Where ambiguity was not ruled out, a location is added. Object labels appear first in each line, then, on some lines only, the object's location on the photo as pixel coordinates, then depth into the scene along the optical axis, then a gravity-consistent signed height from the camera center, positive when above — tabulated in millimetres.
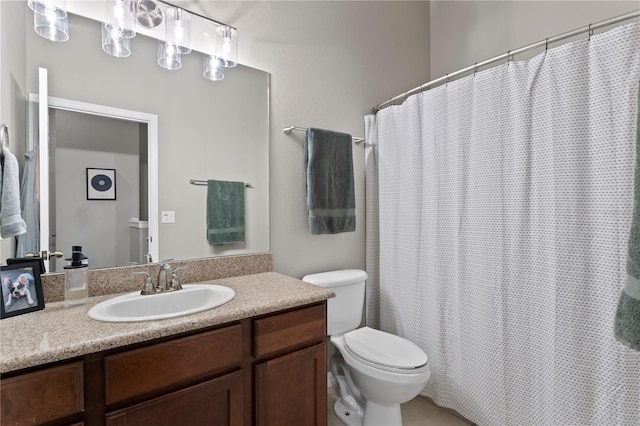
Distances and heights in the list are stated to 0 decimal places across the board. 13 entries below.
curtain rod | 1189 +743
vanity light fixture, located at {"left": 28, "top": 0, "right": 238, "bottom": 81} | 1202 +831
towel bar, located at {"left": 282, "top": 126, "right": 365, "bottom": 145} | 1864 +520
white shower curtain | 1223 -102
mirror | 1176 +508
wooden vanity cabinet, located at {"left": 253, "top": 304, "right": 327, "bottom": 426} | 1153 -609
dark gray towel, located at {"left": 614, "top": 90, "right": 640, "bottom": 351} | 679 -189
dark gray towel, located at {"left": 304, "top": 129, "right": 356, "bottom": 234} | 1895 +203
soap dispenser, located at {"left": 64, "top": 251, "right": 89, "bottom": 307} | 1143 -238
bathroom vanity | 800 -460
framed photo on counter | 1014 -241
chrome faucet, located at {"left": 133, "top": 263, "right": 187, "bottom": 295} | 1309 -279
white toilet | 1479 -740
